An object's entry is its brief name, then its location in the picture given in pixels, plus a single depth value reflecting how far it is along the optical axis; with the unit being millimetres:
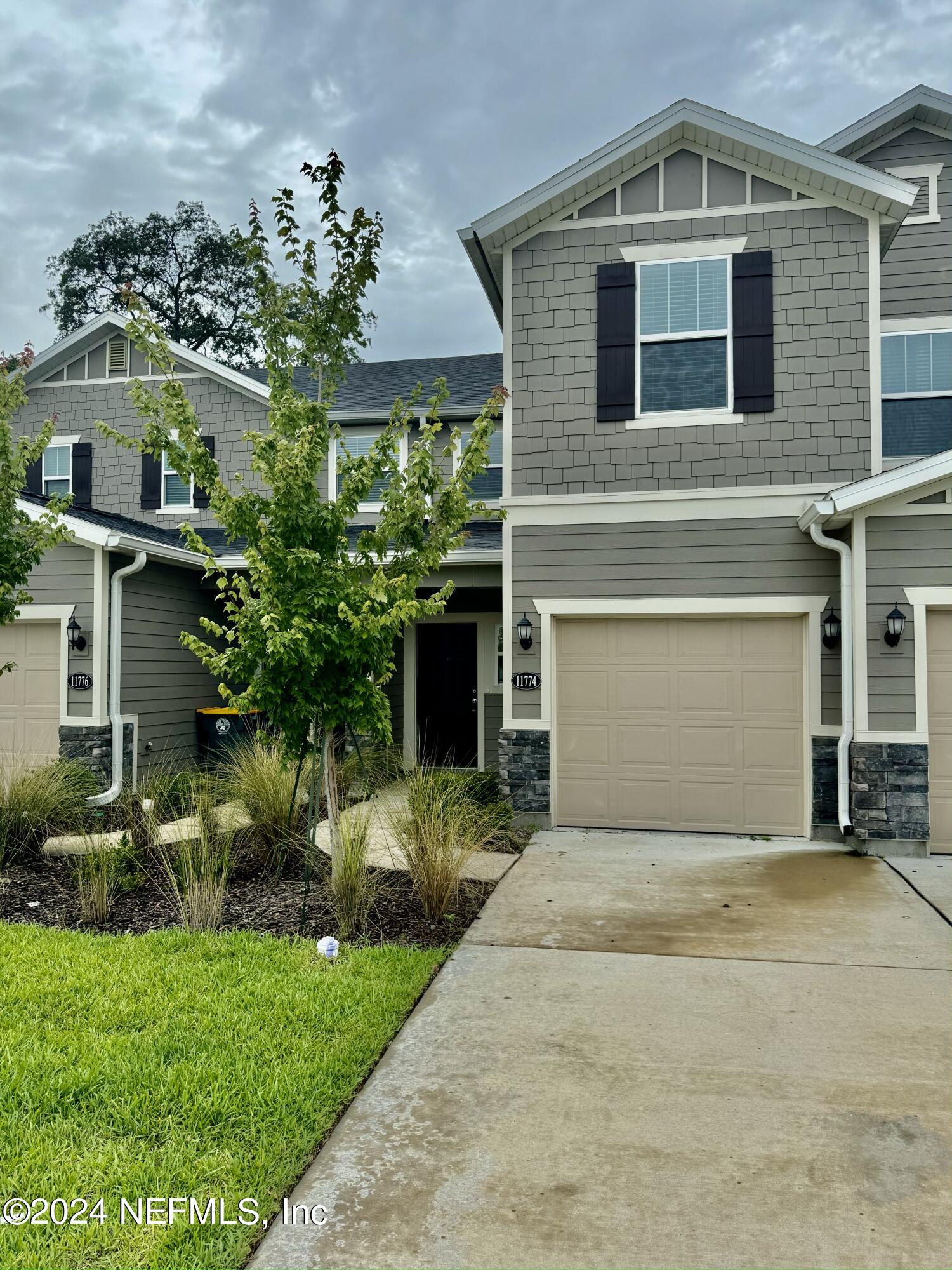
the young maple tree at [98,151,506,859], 5645
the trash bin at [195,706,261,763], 11055
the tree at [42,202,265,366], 26625
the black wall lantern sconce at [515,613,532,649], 8445
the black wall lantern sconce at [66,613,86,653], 9297
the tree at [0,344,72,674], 6941
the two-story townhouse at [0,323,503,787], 9438
